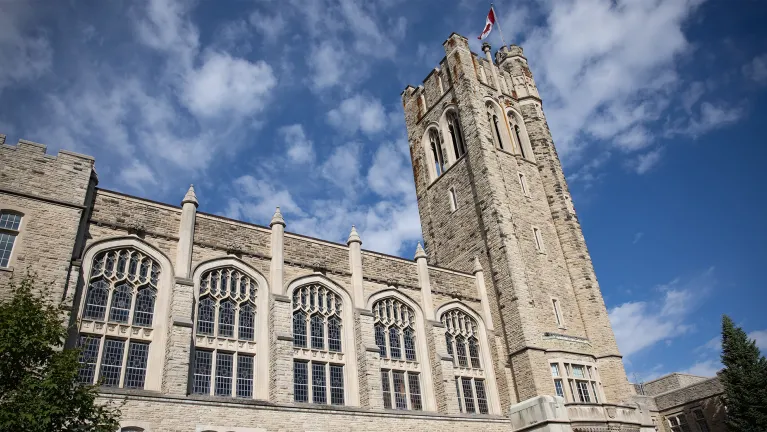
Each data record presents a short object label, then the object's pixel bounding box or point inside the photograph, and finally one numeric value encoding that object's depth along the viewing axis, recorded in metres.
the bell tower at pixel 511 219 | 27.33
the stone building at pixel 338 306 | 18.38
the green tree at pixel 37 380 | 11.83
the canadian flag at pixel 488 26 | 39.94
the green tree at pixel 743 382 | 30.98
